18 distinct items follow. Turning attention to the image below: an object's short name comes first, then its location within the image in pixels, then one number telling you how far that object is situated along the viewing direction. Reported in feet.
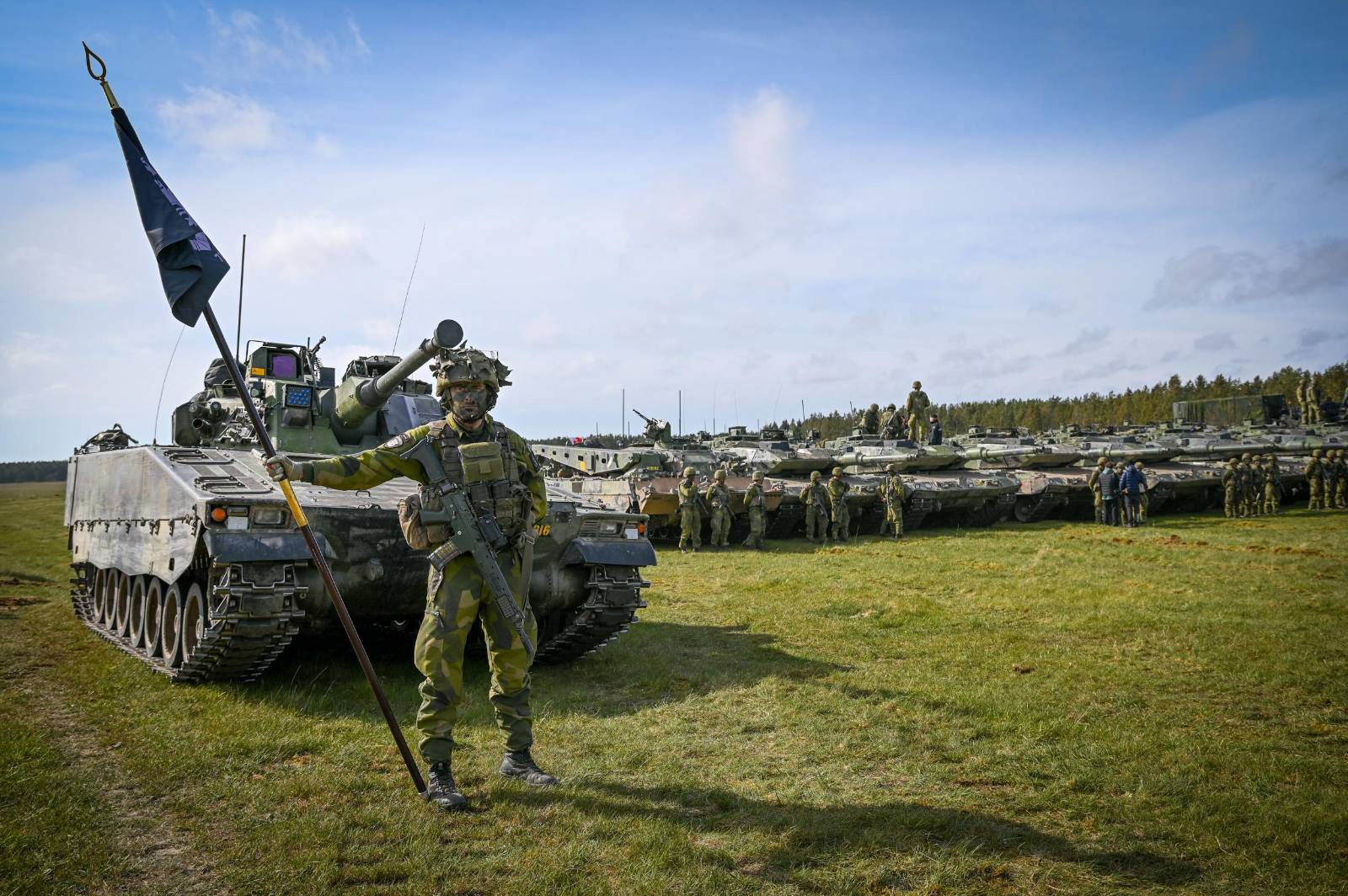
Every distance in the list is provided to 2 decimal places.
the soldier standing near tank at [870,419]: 81.46
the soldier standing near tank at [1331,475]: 73.82
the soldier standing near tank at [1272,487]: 72.69
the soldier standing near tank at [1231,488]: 70.79
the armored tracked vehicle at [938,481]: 62.59
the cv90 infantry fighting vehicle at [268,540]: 19.69
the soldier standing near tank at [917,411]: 76.38
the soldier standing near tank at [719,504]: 55.77
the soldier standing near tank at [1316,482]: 73.41
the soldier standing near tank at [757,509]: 56.13
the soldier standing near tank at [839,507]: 59.26
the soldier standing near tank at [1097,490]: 67.26
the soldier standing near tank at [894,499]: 60.18
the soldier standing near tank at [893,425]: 77.00
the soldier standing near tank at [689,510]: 54.80
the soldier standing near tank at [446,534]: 14.84
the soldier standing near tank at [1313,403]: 89.30
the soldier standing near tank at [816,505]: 58.70
